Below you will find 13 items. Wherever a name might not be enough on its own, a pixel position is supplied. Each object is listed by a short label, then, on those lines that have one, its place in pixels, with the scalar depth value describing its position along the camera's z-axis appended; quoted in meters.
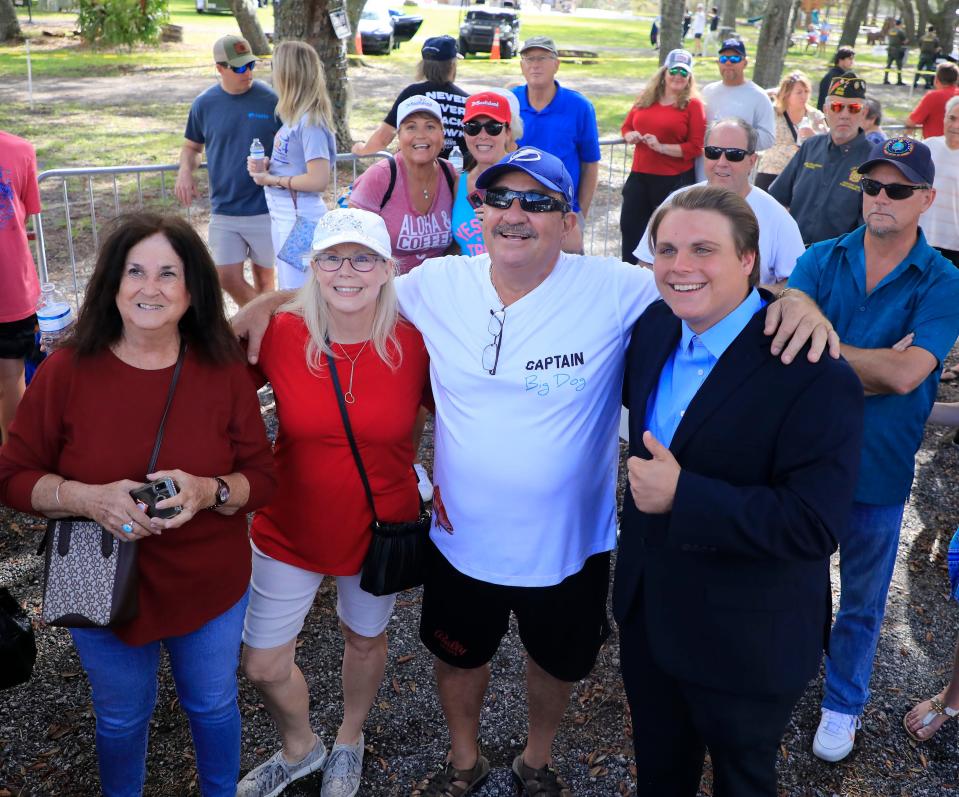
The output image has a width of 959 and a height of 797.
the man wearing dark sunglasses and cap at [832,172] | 5.82
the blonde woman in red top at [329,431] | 2.90
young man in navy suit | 2.23
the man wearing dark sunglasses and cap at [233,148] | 6.50
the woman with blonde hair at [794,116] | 9.22
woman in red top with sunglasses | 7.69
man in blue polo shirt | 6.42
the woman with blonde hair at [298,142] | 6.16
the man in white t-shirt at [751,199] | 4.26
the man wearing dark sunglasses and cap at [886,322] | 3.11
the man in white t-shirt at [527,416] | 2.77
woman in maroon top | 2.57
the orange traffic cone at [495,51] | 27.75
